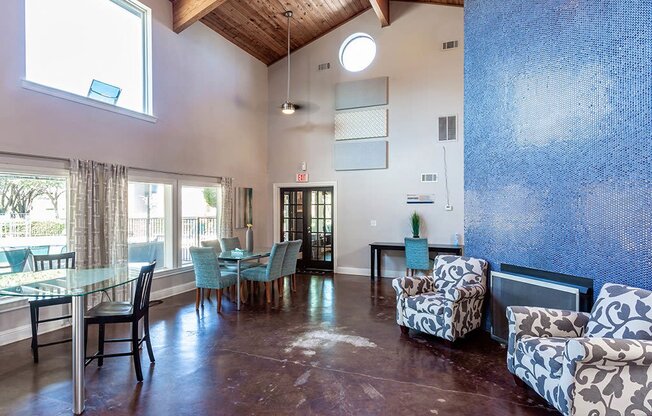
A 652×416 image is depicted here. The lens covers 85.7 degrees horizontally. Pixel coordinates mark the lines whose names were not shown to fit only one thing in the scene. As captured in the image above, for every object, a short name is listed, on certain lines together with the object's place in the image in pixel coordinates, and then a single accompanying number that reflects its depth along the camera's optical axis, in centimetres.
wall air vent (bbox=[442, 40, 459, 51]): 674
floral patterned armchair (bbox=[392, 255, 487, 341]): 357
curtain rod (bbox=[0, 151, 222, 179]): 375
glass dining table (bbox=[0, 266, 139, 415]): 244
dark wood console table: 642
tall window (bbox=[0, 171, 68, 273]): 382
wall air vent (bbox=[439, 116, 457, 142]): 674
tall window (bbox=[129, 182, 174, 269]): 536
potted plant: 680
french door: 792
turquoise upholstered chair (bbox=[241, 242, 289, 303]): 524
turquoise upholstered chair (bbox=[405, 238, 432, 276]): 630
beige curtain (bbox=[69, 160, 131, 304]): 434
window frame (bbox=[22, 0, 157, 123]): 503
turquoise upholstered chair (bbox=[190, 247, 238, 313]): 476
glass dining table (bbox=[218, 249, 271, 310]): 505
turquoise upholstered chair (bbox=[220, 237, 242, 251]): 618
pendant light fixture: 663
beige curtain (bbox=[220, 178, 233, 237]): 695
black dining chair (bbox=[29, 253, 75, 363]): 333
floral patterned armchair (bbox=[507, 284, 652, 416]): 206
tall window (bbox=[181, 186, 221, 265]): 627
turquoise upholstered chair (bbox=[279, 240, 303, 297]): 562
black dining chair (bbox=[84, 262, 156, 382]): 289
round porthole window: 752
